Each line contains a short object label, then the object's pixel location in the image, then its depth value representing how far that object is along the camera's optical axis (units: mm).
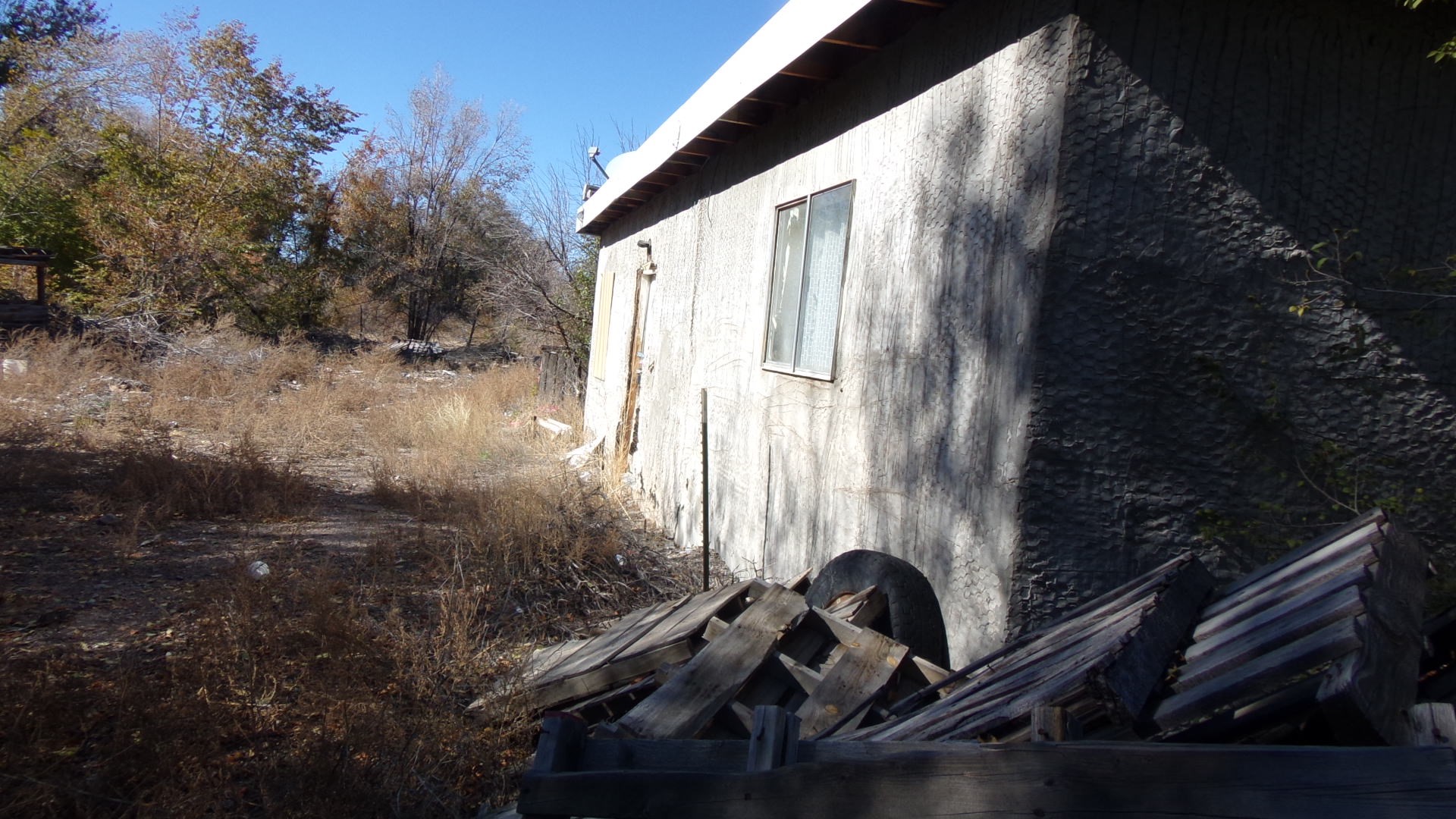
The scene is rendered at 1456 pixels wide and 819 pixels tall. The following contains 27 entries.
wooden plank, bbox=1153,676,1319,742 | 1895
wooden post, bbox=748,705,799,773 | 1925
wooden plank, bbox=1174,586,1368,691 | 2094
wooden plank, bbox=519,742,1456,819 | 1644
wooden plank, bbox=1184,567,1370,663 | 2268
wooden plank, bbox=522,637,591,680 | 4465
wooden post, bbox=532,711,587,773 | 2064
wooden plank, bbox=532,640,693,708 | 3799
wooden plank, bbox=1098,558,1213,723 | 2061
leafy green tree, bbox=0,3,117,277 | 21781
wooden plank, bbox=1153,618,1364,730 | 1901
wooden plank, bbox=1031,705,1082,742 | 1964
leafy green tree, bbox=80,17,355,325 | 21203
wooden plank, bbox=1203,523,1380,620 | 2568
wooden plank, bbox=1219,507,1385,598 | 2761
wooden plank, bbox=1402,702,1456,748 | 1776
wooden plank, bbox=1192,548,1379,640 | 2372
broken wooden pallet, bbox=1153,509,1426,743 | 1769
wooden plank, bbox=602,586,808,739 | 3023
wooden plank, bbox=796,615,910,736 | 3150
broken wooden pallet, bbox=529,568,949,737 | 3143
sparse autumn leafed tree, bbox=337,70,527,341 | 28875
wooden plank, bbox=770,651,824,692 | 3422
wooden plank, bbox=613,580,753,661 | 3930
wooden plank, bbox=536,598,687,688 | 4109
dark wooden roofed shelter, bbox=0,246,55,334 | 15914
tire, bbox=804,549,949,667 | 3609
